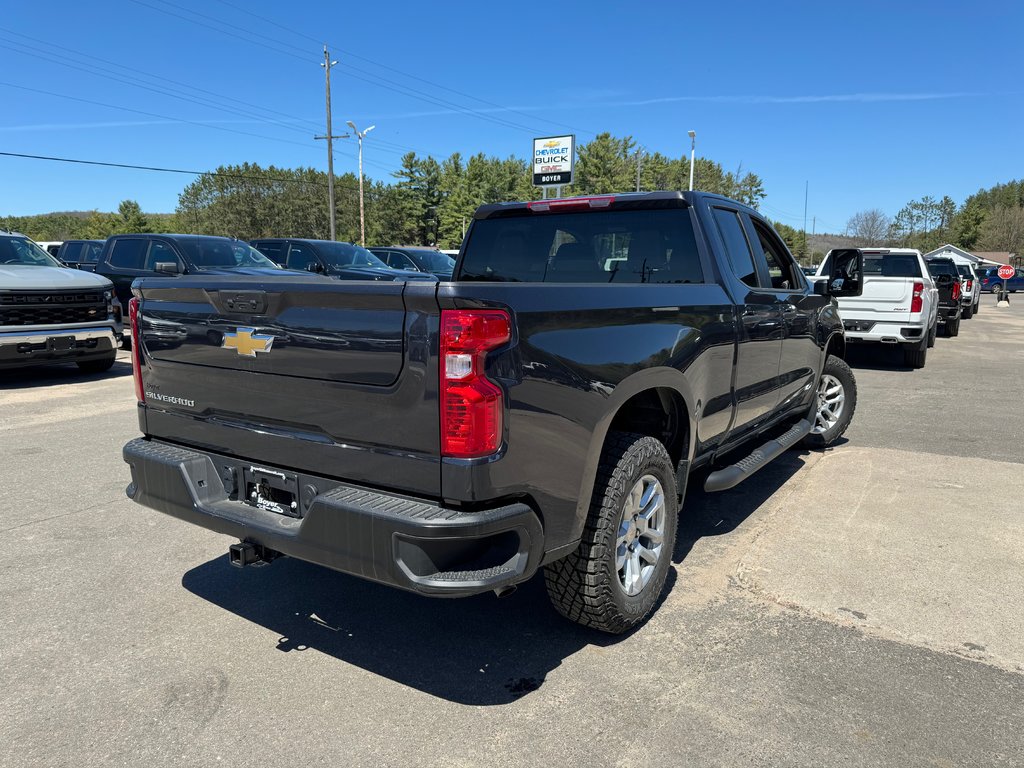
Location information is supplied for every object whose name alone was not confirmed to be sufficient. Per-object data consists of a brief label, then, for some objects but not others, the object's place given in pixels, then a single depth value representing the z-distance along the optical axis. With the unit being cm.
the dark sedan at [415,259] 2017
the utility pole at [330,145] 3708
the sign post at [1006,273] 3362
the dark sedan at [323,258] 1469
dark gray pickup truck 240
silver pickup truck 905
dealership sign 3138
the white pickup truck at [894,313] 1154
